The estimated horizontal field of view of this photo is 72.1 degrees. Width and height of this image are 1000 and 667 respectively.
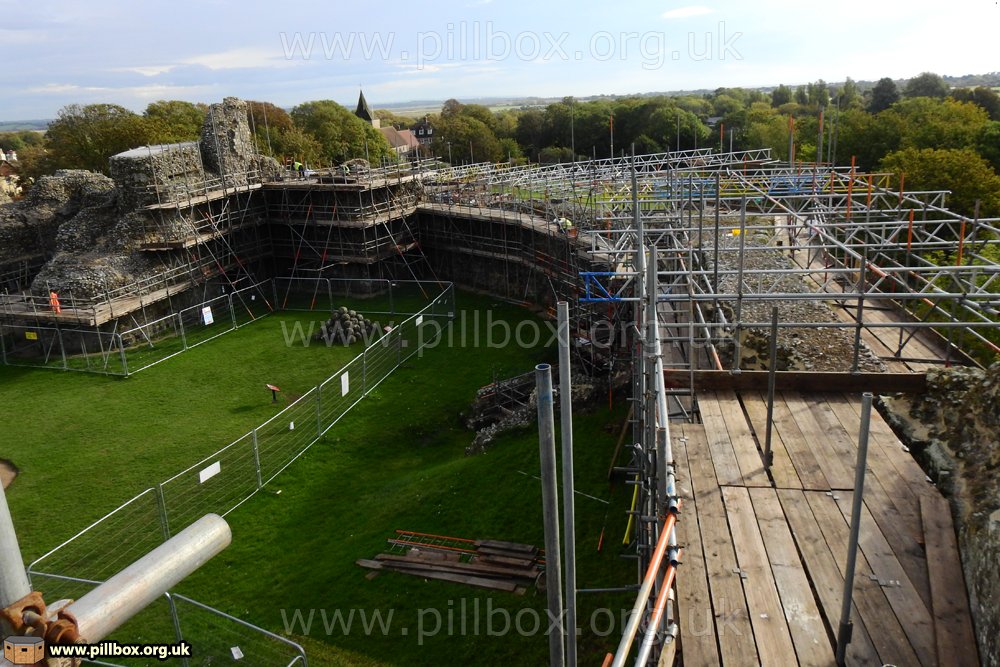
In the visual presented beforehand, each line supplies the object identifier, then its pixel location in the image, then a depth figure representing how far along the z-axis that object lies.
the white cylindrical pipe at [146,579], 1.42
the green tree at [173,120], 39.81
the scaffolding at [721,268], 7.34
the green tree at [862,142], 33.88
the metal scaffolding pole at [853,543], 3.75
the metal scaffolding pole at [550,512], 2.93
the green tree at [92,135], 39.12
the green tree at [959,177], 23.91
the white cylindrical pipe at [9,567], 1.34
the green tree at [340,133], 52.06
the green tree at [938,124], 30.19
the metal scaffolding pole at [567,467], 3.11
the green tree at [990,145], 29.08
